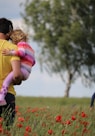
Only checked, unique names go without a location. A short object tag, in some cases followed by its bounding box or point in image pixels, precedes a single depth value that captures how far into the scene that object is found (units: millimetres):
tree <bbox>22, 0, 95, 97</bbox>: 77608
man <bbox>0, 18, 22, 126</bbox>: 10695
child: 10781
